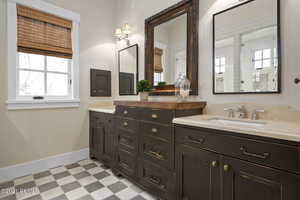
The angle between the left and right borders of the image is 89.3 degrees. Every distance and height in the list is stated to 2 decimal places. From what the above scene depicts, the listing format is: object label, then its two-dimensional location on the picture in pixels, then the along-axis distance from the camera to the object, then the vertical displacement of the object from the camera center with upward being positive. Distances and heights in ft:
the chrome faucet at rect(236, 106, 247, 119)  4.47 -0.43
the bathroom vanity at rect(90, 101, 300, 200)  2.73 -1.37
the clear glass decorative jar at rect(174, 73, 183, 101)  6.03 +0.48
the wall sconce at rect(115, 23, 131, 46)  8.42 +3.69
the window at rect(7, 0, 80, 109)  6.51 +2.00
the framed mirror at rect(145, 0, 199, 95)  5.76 +2.19
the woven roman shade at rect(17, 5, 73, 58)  6.67 +3.02
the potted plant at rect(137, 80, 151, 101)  6.51 +0.37
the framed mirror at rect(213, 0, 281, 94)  4.08 +1.46
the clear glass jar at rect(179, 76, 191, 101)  5.64 +0.35
